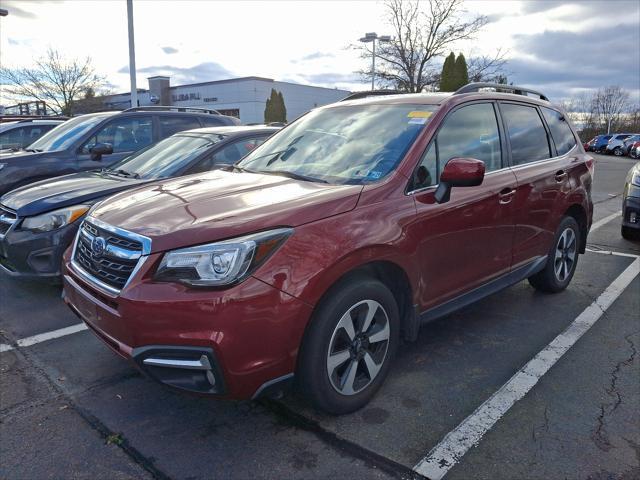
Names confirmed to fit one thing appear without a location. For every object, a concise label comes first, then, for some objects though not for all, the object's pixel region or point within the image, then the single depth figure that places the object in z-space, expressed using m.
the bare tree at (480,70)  27.48
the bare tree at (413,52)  26.62
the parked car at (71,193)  4.46
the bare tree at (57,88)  37.72
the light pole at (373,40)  25.41
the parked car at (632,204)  6.50
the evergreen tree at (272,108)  38.44
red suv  2.35
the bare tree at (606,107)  65.94
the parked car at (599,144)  40.78
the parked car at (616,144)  38.41
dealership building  45.12
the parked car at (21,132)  9.91
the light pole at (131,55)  16.39
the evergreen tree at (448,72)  25.44
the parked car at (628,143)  36.56
